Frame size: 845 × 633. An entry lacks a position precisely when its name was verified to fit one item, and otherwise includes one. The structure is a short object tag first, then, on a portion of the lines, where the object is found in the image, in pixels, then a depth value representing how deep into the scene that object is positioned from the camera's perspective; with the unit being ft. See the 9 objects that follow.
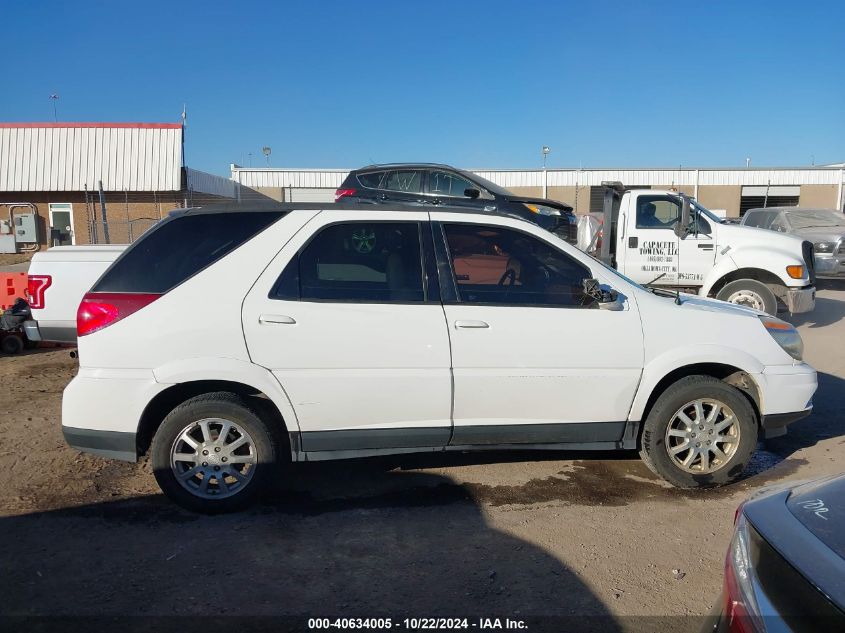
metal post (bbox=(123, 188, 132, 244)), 77.80
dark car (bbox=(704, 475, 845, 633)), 6.11
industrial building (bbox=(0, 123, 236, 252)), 83.82
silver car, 51.24
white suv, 13.80
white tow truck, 32.37
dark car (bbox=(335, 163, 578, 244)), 29.99
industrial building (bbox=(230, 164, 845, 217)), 105.19
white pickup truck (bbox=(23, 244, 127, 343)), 21.31
